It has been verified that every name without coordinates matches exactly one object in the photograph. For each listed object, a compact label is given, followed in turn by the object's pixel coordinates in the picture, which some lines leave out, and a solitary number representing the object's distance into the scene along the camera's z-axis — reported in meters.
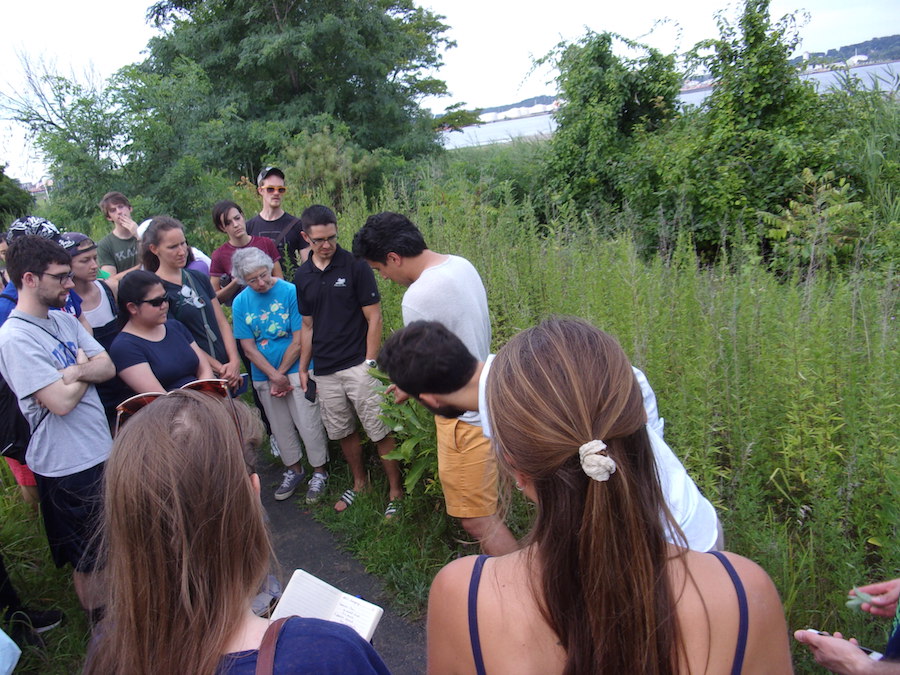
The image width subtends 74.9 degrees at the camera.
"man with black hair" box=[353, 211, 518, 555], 2.73
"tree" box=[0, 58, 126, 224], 8.06
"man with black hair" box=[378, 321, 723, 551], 2.38
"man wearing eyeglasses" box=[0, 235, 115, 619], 2.87
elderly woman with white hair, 4.43
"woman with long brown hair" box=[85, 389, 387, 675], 1.15
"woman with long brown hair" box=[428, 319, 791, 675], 1.14
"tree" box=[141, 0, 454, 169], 14.20
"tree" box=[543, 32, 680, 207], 8.79
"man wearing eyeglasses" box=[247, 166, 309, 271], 5.65
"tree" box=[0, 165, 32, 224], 15.12
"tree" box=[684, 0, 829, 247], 6.53
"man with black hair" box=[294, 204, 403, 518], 4.12
